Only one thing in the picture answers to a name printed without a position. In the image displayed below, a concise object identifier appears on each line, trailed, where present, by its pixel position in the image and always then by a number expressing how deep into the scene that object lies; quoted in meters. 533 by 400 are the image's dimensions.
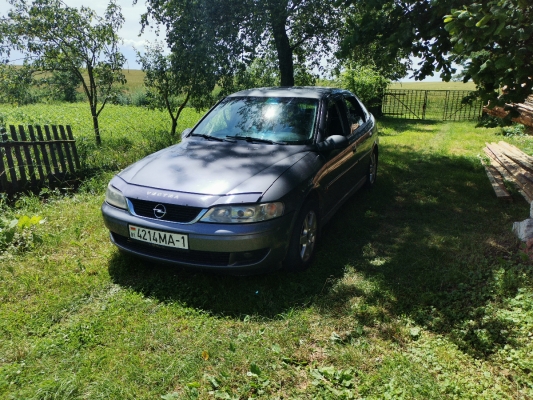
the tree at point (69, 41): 8.22
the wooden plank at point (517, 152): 7.25
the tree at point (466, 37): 4.23
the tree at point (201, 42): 8.88
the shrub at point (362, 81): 15.30
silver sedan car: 3.28
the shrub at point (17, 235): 4.24
